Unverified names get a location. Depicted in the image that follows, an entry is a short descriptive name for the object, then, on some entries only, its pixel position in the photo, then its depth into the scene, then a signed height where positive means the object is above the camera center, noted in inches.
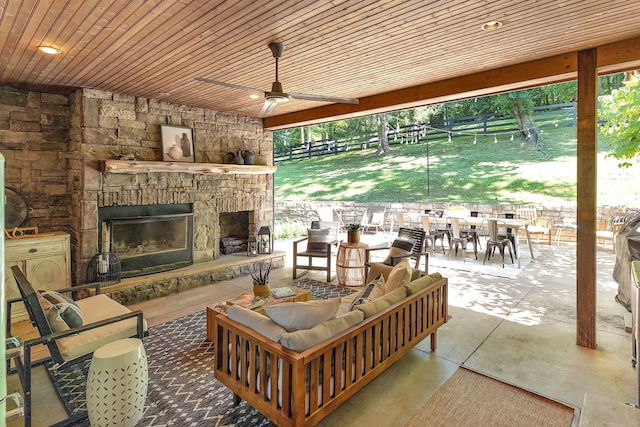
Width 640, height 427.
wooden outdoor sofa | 73.9 -39.1
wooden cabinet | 150.9 -25.2
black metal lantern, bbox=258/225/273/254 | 250.5 -25.3
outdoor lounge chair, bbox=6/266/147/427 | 81.4 -38.3
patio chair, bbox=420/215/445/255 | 292.8 -23.2
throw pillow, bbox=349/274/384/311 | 112.0 -30.0
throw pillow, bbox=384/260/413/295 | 115.0 -24.7
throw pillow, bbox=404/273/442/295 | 110.4 -26.4
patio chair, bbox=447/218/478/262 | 274.8 -25.5
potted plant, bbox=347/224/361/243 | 205.5 -17.3
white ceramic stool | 81.1 -43.8
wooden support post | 124.4 +3.7
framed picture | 202.2 +38.8
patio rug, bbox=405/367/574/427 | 87.4 -55.2
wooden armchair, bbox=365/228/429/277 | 183.0 -23.2
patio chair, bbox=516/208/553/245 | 311.2 -15.5
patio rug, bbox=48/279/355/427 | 90.1 -55.2
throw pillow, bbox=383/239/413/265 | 185.0 -23.7
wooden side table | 205.9 -35.2
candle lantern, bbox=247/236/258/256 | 240.7 -28.5
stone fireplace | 176.4 +12.0
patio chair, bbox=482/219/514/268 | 250.2 -25.1
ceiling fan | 118.7 +41.0
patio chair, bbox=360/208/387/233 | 366.1 -13.5
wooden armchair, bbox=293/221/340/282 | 216.4 -26.7
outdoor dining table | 253.9 -12.8
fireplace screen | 190.1 -20.4
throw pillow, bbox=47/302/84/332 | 93.7 -31.2
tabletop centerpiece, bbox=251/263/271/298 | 137.9 -33.2
